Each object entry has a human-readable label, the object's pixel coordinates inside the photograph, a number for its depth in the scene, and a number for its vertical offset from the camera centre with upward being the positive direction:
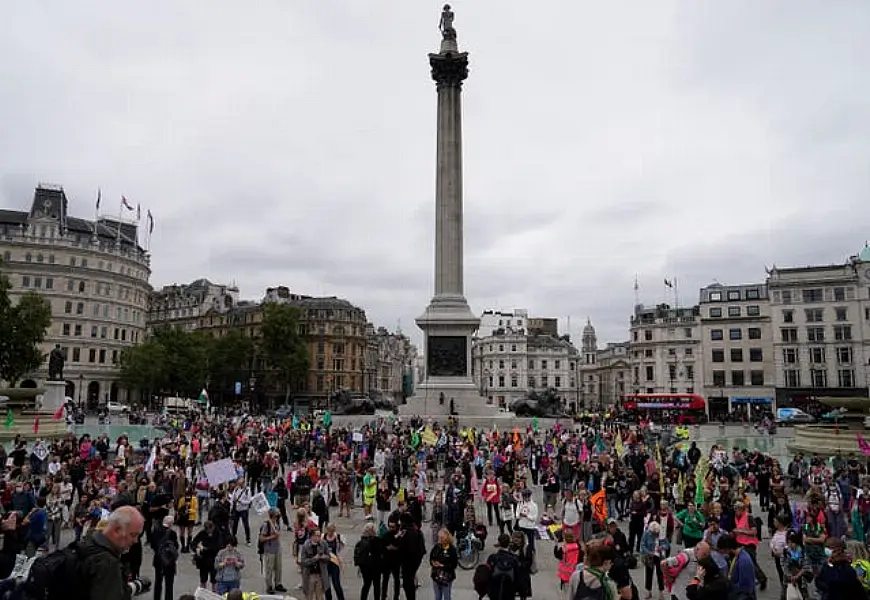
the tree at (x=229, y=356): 93.75 +5.43
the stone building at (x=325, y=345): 102.25 +7.79
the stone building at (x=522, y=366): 117.50 +5.11
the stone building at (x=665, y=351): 89.31 +6.17
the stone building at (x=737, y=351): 82.75 +5.66
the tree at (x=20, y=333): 57.12 +5.37
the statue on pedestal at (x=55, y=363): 40.06 +1.88
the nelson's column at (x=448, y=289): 44.59 +7.80
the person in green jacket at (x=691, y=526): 12.34 -2.53
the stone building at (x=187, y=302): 116.38 +16.73
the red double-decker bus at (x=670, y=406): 66.69 -1.25
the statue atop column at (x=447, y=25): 54.31 +31.14
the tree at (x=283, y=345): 88.38 +6.77
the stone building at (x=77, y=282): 78.06 +14.00
